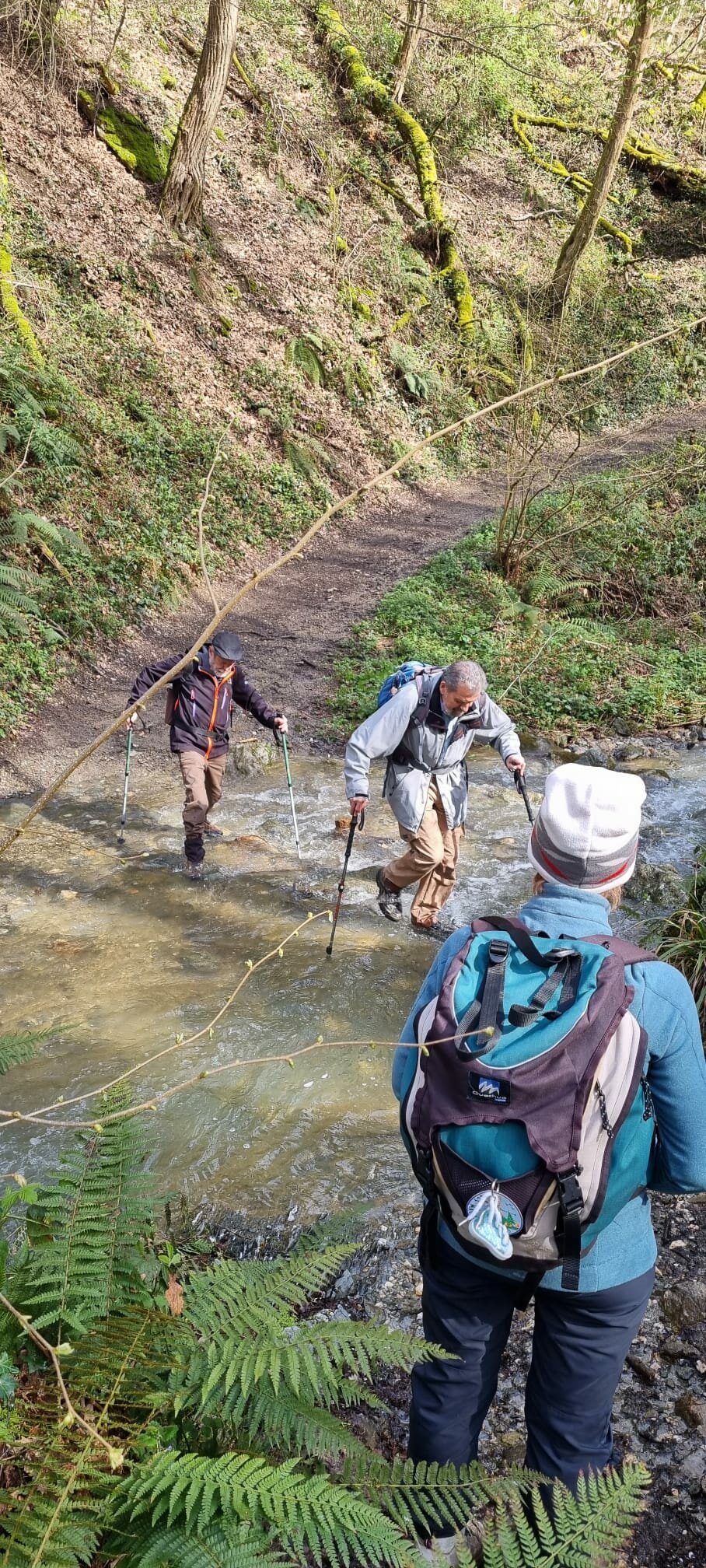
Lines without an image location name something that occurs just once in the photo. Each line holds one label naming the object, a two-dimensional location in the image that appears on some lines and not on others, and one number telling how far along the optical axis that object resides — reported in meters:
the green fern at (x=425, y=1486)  2.23
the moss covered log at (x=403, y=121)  21.80
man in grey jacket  6.13
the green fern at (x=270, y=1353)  2.28
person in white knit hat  2.12
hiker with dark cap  7.58
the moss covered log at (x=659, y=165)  26.75
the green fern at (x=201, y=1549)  1.97
